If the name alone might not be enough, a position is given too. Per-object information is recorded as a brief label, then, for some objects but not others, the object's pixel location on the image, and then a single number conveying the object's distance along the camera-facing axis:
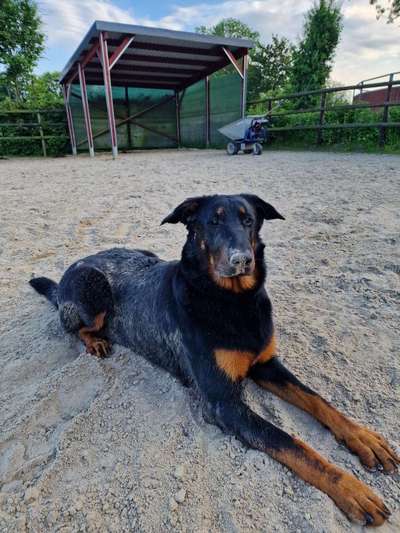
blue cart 12.48
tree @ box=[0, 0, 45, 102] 18.84
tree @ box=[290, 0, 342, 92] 16.88
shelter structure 12.37
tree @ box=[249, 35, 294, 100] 38.59
